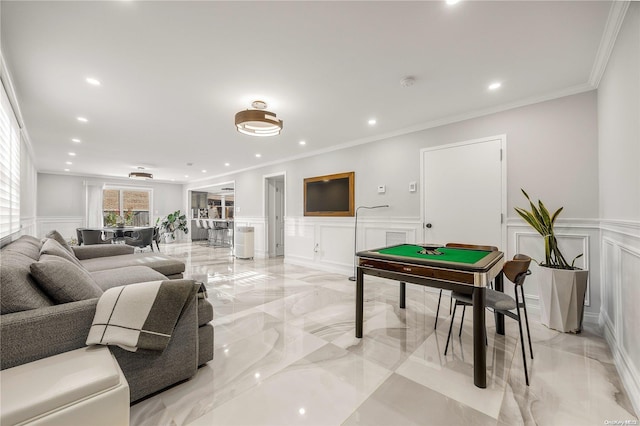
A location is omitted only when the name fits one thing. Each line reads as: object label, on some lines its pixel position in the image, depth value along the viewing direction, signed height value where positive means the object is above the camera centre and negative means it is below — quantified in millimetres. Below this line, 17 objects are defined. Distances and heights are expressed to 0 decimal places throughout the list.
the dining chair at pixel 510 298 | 1975 -685
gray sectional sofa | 1253 -568
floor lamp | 4580 -446
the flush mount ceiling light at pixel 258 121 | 3041 +1080
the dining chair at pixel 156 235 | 7837 -648
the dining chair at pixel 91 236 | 6449 -554
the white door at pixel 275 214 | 7074 -27
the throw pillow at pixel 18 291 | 1301 -398
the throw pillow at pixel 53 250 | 2199 -311
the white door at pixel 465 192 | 3361 +275
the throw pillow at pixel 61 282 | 1479 -393
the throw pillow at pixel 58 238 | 3157 -299
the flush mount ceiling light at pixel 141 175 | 7516 +1100
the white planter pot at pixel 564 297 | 2525 -824
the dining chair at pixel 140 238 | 7121 -670
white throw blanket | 1423 -580
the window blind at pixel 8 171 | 2395 +441
